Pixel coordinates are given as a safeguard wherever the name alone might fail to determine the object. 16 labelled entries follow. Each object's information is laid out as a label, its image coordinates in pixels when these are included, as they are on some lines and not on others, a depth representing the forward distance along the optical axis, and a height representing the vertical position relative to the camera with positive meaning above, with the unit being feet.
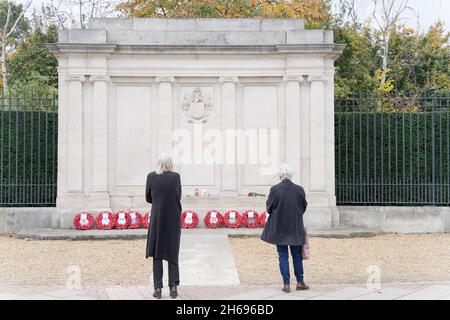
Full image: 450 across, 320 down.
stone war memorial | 47.09 +4.80
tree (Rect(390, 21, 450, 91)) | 97.25 +17.71
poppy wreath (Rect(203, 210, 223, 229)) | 45.91 -4.19
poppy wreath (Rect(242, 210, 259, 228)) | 46.16 -4.08
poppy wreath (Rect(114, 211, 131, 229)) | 45.52 -4.02
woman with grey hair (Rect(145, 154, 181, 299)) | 23.76 -2.28
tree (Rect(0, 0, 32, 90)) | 107.55 +28.51
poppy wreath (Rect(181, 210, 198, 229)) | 45.91 -4.22
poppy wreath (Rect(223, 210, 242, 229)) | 45.96 -4.22
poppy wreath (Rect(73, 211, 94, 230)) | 45.29 -4.06
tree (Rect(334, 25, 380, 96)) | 84.48 +15.39
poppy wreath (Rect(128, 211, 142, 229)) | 45.85 -4.06
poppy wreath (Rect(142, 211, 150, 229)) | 46.19 -4.10
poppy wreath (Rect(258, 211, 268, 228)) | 46.24 -4.18
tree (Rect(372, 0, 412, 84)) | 93.36 +23.31
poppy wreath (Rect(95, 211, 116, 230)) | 45.27 -4.05
